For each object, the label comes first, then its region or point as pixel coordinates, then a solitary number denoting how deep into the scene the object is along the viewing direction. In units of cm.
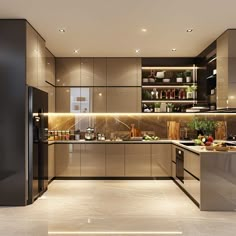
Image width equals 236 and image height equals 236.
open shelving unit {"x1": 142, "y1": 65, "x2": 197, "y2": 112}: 527
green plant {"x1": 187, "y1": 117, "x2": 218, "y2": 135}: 458
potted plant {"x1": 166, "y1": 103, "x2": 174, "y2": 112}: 528
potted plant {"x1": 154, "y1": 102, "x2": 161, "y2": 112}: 528
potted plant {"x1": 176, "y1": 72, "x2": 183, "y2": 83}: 528
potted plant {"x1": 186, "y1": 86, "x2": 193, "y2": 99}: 522
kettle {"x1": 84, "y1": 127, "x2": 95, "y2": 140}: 520
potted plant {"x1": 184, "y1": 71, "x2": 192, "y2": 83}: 527
